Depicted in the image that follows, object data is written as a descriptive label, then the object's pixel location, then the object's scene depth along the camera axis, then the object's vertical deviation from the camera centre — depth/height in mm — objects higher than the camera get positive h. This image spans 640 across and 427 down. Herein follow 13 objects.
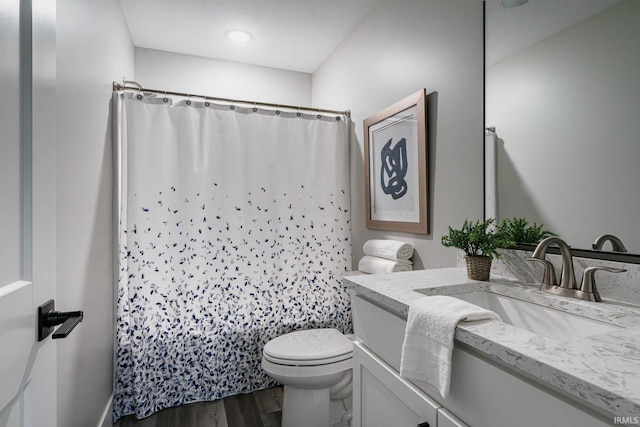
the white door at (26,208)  575 +15
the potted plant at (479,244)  1156 -110
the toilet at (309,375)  1640 -806
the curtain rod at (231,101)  1906 +747
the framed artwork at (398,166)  1662 +280
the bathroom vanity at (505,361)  502 -291
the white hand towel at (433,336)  720 -288
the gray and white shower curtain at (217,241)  1908 -164
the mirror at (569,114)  908 +318
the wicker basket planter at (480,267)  1175 -191
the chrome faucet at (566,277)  918 -191
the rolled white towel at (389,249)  1749 -195
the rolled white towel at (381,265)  1739 -283
